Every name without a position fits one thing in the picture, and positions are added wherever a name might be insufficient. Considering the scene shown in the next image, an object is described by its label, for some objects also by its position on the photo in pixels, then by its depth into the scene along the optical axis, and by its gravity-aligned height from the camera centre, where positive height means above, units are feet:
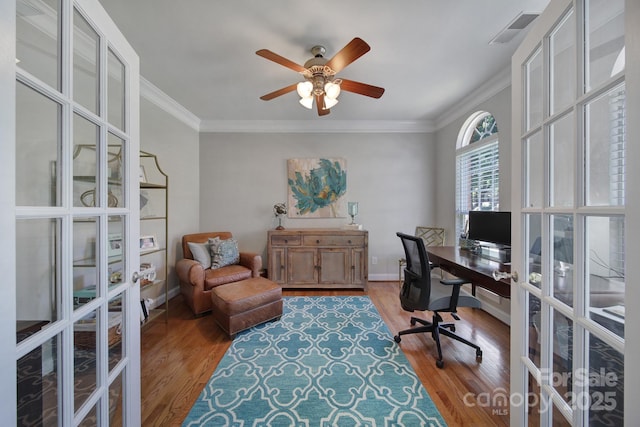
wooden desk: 5.00 -1.38
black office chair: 5.99 -2.23
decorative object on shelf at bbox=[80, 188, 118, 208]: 2.69 +0.16
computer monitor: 6.95 -0.43
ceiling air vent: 5.30 +4.58
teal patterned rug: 4.43 -3.88
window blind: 8.67 +1.39
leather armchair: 8.27 -2.40
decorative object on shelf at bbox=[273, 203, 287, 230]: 11.71 +0.08
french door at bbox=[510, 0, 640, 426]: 2.06 -0.03
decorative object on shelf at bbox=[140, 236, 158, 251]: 7.69 -1.07
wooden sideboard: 10.98 -2.16
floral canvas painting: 12.17 +1.36
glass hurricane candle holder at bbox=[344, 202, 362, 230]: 11.69 -0.03
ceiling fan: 5.57 +3.67
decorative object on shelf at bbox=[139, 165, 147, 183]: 7.76 +1.27
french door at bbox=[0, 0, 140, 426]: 1.92 -0.06
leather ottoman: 6.98 -2.92
